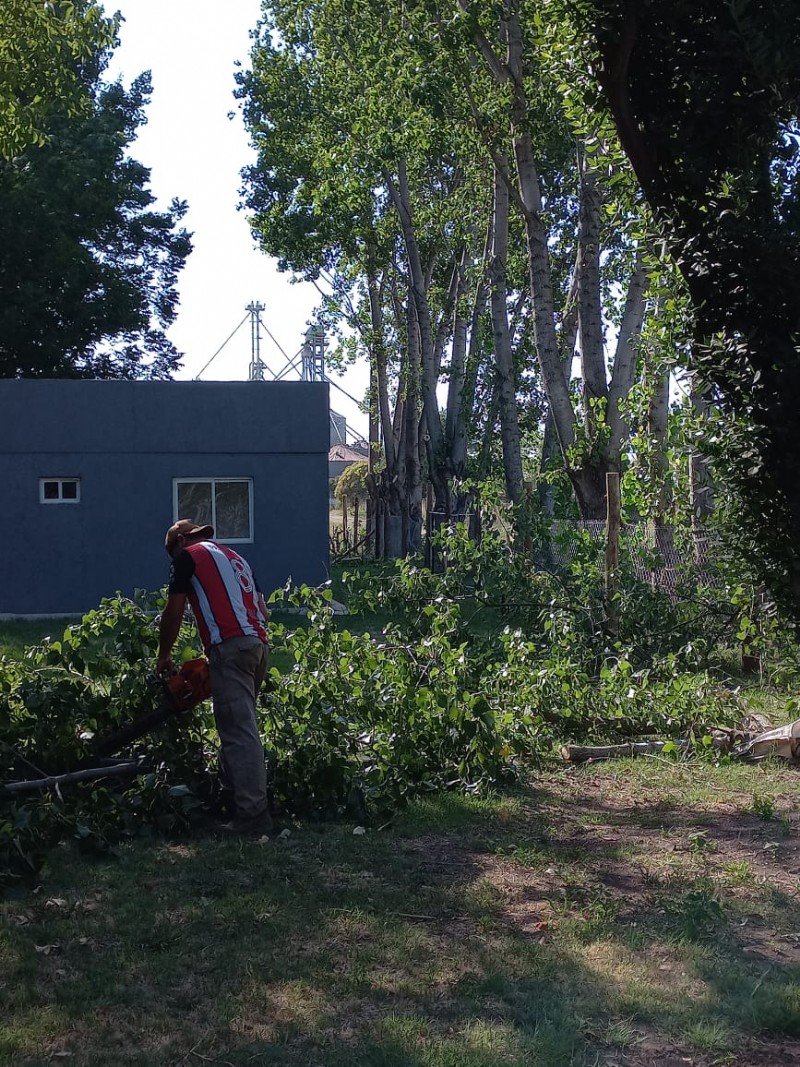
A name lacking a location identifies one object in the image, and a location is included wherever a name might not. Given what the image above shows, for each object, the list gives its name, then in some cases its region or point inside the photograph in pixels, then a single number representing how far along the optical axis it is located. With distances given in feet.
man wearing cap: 20.77
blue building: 63.10
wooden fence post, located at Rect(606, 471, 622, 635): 32.71
